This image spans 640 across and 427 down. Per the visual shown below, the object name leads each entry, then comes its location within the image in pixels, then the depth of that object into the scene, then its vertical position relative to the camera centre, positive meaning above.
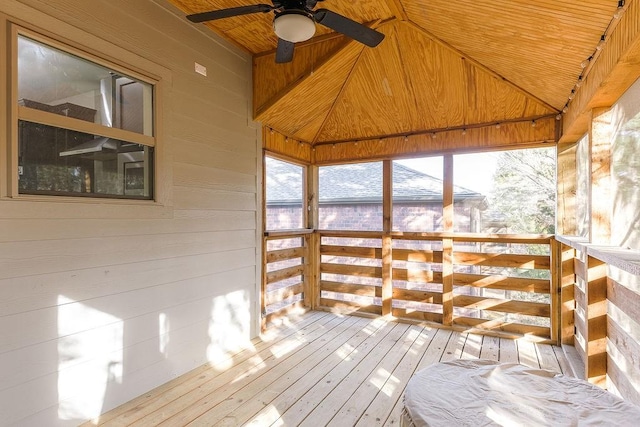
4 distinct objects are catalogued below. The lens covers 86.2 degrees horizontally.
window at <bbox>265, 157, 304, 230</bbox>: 4.04 +0.18
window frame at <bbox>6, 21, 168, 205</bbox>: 1.79 +0.52
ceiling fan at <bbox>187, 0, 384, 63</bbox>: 1.76 +1.03
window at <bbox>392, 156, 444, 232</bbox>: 4.10 +0.19
